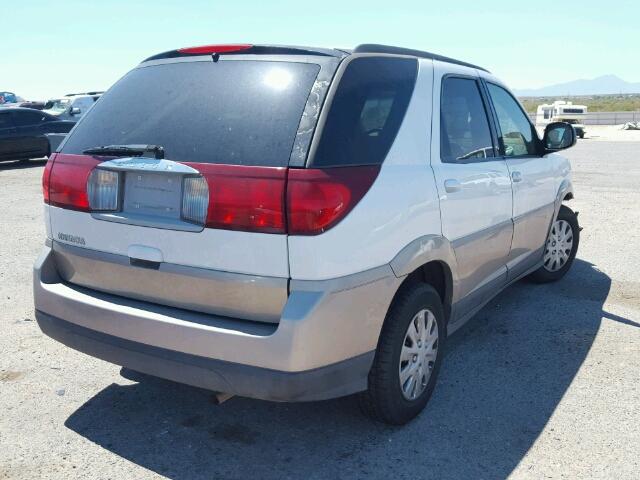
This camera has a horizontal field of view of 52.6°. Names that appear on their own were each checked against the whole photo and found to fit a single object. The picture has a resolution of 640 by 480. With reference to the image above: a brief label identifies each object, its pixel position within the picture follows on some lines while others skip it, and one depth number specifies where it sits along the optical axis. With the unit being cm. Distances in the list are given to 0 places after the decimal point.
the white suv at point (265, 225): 269
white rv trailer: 4375
